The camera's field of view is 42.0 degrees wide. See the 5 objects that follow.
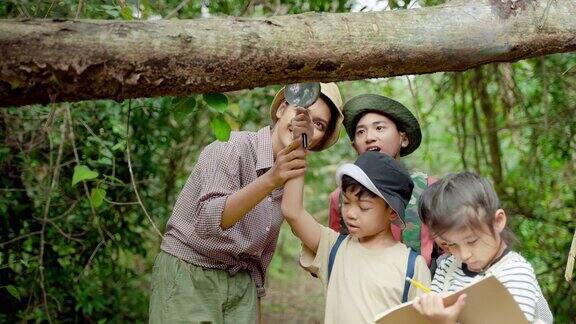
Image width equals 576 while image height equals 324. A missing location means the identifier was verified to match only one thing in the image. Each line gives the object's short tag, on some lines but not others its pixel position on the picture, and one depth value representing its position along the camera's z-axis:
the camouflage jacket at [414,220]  2.77
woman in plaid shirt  2.60
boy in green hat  2.96
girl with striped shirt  2.17
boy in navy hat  2.49
